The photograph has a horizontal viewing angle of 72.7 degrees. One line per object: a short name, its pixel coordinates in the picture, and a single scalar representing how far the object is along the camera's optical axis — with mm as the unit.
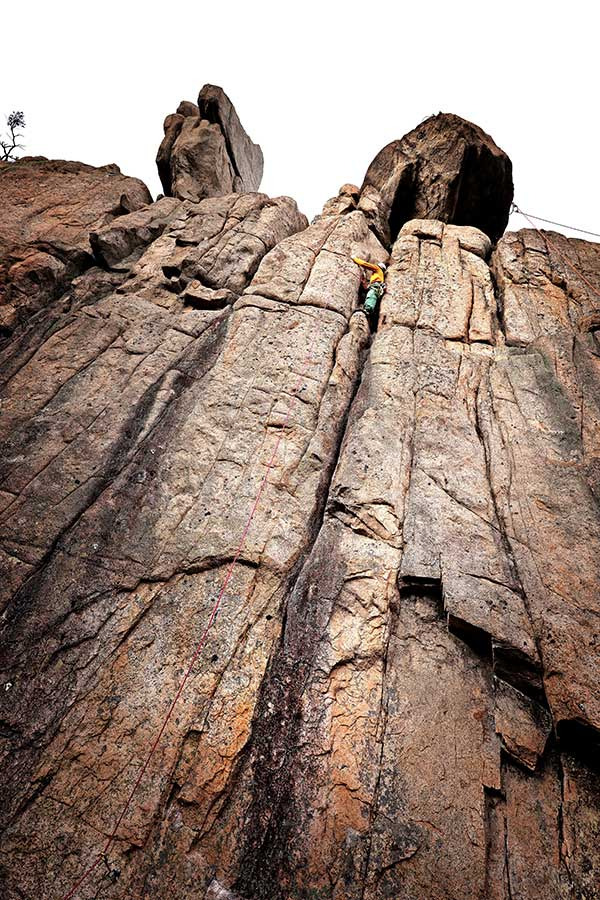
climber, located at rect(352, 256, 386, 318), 11781
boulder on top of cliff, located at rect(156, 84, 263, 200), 17969
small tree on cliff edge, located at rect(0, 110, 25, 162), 20328
